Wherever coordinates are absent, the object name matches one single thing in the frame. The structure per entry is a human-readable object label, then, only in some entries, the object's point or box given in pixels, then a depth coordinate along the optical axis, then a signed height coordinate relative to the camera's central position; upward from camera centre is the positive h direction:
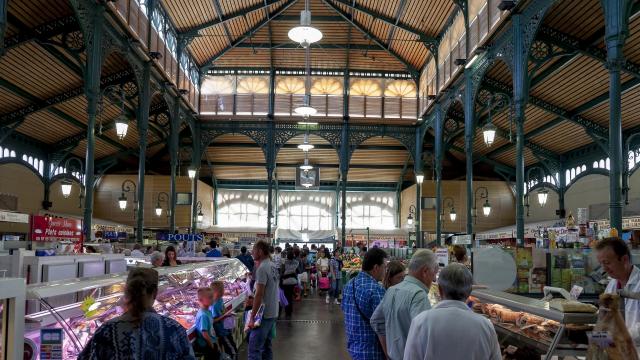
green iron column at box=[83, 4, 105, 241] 13.57 +3.47
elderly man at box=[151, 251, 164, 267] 9.77 -0.50
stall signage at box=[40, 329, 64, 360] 3.23 -0.63
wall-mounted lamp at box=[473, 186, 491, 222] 33.10 +2.21
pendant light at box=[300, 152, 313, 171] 29.32 +3.27
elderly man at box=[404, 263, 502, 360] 2.94 -0.51
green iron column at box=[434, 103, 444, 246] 23.67 +3.41
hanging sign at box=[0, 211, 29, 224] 10.44 +0.23
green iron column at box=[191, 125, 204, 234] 27.88 +3.45
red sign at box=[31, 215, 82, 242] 11.45 +0.01
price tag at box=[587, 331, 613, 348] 3.21 -0.59
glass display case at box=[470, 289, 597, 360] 3.69 -0.70
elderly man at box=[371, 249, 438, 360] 4.07 -0.49
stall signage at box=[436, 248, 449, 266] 9.23 -0.39
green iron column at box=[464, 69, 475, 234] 18.30 +3.34
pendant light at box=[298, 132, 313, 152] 24.66 +3.63
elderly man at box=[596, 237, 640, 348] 4.04 -0.26
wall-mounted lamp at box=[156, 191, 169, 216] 32.00 +1.82
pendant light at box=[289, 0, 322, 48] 14.53 +5.03
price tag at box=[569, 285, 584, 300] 4.12 -0.42
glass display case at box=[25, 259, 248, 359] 3.84 -0.65
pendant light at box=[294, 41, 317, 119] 20.67 +4.36
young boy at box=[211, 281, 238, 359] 6.49 -0.99
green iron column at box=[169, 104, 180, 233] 23.50 +3.36
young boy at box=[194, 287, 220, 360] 5.99 -1.02
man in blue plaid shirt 4.82 -0.63
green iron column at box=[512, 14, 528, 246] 13.62 +3.15
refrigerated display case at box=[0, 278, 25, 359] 2.61 -0.43
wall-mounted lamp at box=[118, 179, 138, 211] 32.18 +2.43
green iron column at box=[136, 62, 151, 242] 18.39 +3.33
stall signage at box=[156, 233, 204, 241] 18.98 -0.22
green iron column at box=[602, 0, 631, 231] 8.87 +2.37
